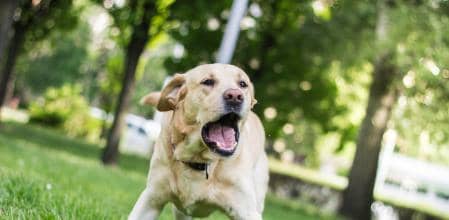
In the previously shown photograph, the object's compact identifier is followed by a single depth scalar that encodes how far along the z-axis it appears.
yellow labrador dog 4.72
